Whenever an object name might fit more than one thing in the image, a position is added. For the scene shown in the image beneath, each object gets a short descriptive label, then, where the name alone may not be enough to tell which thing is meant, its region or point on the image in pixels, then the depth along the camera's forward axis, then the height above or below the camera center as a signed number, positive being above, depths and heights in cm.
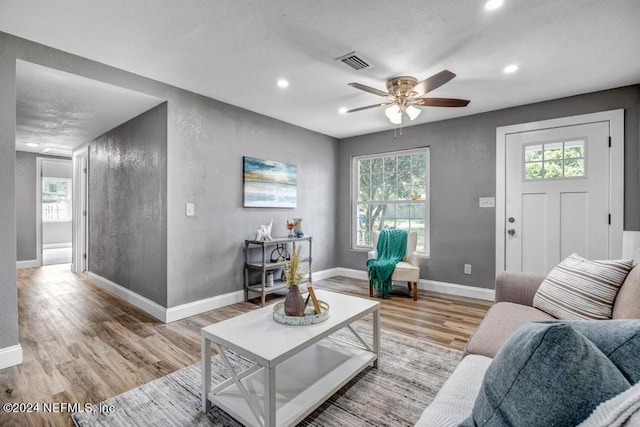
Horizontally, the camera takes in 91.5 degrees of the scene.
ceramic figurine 385 -27
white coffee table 150 -98
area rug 167 -112
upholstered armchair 396 -72
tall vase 186 -56
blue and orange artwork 393 +37
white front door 329 +17
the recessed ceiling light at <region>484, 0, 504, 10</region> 187 +125
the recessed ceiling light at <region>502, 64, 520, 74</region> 270 +126
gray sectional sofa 105 -65
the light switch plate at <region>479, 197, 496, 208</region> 393 +11
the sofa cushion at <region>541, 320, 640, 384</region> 65 -30
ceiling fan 277 +103
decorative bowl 180 -63
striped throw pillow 172 -46
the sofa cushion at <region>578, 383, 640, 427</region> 49 -33
